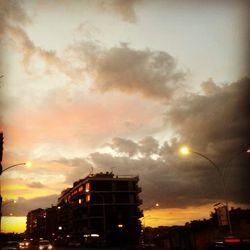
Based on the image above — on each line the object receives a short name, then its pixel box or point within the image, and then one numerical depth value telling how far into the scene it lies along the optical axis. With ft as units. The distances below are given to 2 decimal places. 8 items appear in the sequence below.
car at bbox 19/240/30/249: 154.41
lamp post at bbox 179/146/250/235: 70.32
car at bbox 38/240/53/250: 136.98
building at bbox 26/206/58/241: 464.23
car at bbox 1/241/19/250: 101.20
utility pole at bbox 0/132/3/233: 141.84
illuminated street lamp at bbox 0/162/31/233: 85.23
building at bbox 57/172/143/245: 261.79
